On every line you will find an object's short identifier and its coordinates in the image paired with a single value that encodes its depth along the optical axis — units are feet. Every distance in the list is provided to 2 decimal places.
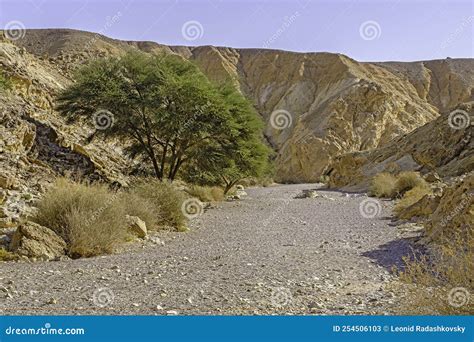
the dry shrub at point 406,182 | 69.28
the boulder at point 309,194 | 84.05
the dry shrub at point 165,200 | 39.27
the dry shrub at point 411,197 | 48.28
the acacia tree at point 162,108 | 59.00
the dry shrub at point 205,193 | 71.67
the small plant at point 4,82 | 70.22
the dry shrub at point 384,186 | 74.49
